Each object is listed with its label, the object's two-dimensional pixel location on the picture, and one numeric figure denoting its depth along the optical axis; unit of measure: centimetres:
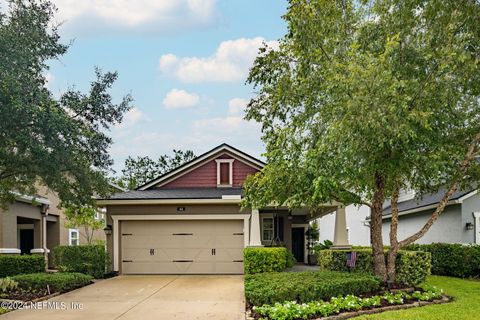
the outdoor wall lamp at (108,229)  1762
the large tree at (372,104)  935
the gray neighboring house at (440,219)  1669
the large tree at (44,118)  1020
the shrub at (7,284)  1137
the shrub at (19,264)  1458
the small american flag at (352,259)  1292
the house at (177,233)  1739
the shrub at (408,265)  1211
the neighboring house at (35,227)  1708
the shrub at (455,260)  1530
